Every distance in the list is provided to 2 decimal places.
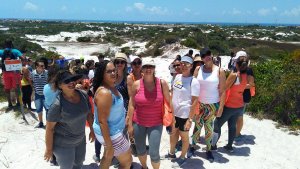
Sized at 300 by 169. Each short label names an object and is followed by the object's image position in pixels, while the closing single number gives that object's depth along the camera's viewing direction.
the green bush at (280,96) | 6.11
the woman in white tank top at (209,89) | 3.63
